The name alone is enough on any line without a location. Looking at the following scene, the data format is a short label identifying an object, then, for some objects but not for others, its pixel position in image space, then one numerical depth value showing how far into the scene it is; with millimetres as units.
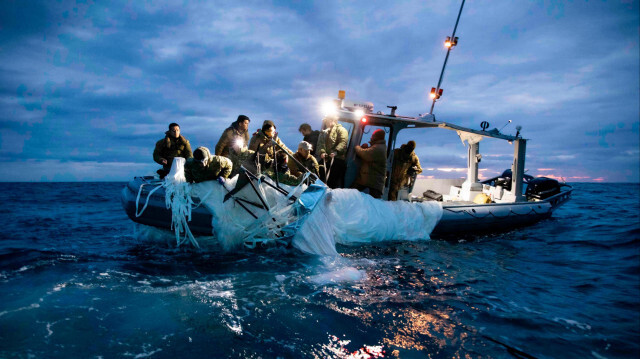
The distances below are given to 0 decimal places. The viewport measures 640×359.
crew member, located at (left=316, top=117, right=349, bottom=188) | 6523
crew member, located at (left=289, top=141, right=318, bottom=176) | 5914
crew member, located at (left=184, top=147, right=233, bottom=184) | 4895
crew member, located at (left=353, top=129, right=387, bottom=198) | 6398
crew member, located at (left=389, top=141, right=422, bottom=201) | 7016
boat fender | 8562
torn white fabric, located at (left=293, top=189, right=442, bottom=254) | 5094
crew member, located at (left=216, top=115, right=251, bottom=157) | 5691
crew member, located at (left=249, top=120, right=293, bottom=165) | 5340
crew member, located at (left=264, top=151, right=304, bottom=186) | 5441
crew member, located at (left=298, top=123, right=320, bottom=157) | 7145
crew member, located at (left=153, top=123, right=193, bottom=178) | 6082
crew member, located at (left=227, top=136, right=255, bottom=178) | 5445
